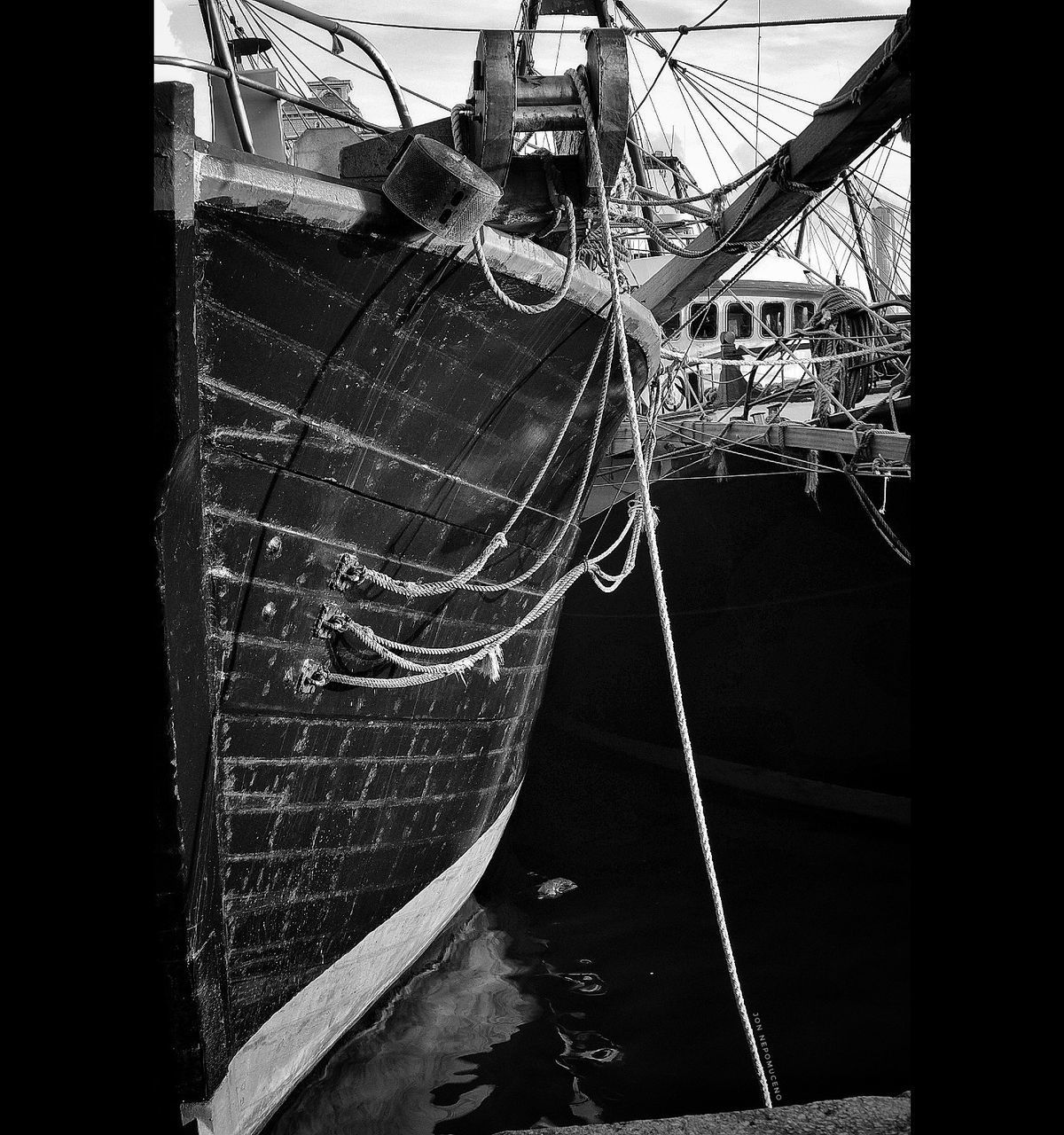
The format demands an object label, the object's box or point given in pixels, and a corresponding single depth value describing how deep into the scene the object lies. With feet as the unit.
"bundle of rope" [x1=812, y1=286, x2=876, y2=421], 23.76
